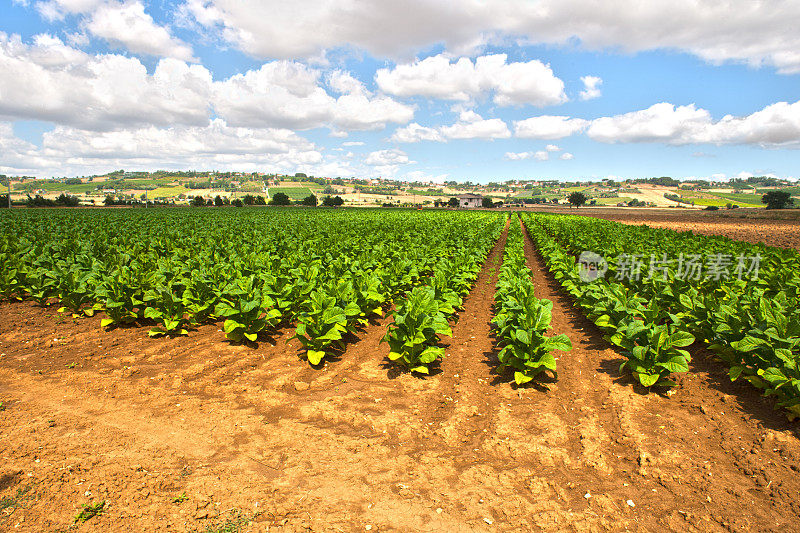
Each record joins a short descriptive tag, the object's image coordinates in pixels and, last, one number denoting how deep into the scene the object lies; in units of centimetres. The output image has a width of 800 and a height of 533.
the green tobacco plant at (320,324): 617
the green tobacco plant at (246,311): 662
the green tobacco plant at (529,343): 540
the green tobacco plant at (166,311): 712
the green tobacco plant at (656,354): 511
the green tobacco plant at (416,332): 580
